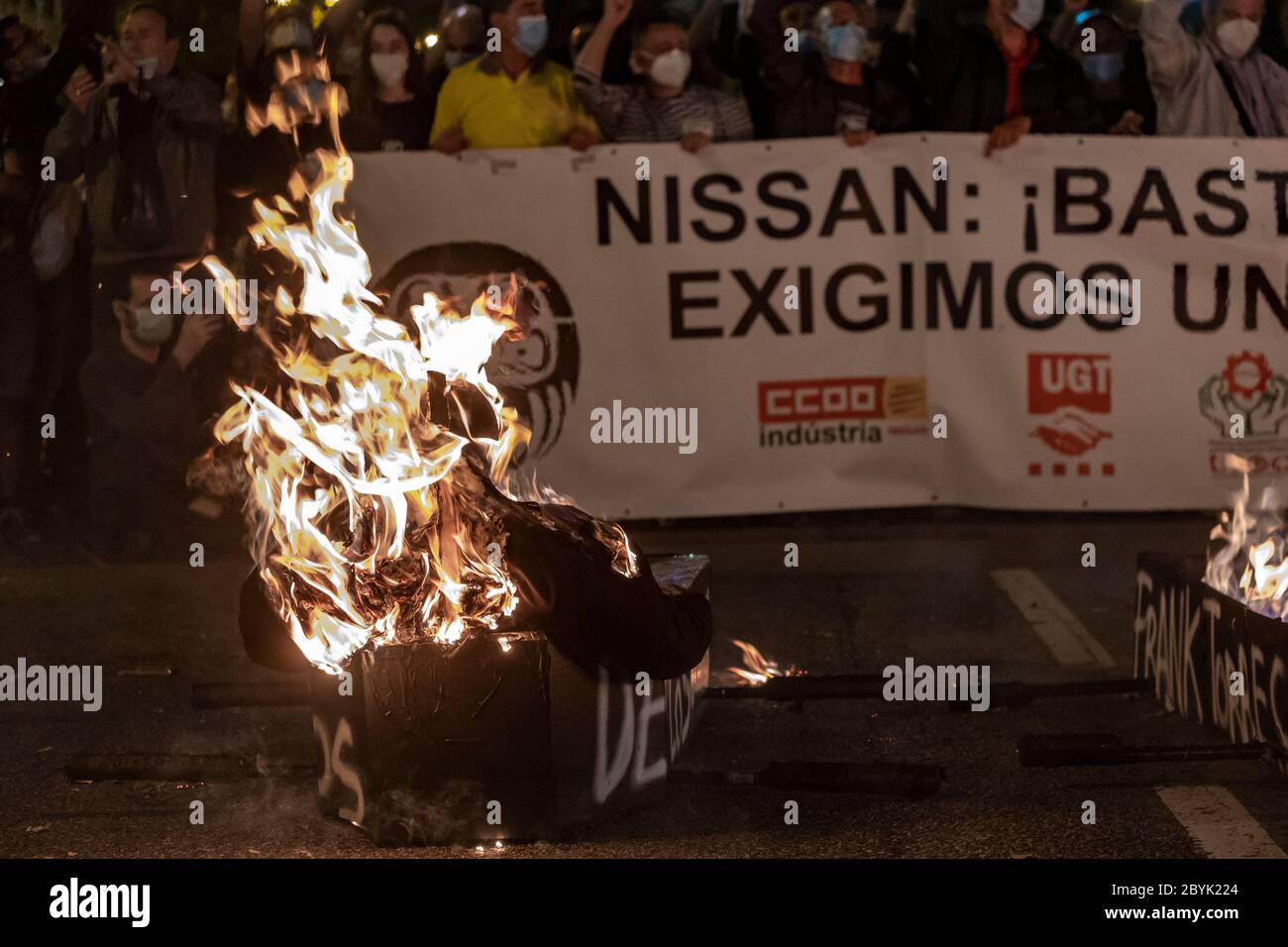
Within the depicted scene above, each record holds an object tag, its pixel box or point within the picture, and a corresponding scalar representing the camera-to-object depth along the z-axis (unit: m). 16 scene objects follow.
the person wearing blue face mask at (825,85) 10.64
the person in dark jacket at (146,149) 10.62
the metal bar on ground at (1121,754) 5.98
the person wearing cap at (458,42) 11.07
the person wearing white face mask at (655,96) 10.58
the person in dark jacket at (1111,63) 10.87
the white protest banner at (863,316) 10.42
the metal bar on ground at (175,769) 6.07
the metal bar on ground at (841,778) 5.91
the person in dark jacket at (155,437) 10.45
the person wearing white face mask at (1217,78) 10.78
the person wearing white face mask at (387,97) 10.65
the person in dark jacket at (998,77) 10.68
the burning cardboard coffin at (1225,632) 6.12
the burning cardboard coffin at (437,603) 5.48
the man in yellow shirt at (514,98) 10.56
